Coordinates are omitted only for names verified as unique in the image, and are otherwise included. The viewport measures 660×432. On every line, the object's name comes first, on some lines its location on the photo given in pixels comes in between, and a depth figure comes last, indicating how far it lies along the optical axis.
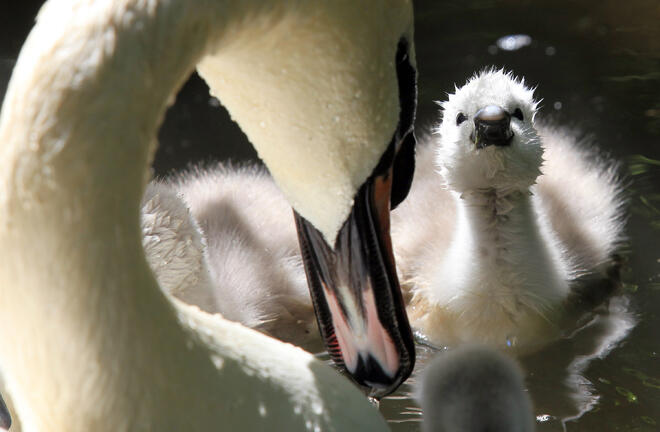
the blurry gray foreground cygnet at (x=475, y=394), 3.90
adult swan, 3.02
